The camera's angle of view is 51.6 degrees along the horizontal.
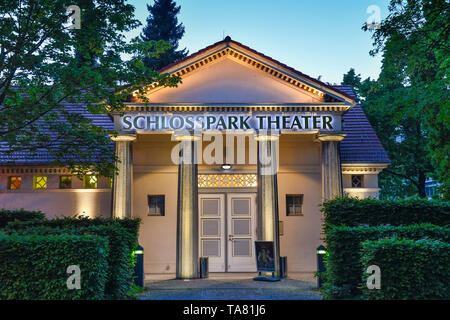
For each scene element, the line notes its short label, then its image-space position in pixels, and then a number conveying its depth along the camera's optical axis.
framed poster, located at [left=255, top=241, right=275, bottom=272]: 14.55
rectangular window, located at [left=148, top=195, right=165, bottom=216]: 18.48
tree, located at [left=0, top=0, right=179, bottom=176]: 11.02
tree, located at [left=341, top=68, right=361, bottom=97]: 30.03
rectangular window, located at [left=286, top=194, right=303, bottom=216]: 18.69
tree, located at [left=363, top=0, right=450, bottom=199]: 12.75
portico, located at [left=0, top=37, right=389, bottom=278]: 16.02
